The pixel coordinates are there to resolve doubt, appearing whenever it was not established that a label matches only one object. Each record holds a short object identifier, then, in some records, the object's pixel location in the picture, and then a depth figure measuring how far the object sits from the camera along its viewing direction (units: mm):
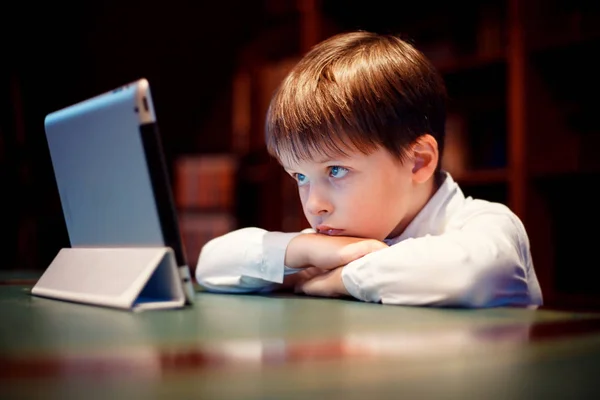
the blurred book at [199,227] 3896
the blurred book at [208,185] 3977
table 388
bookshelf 2422
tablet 712
